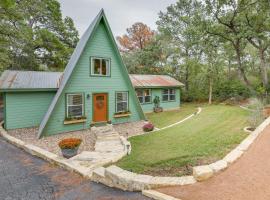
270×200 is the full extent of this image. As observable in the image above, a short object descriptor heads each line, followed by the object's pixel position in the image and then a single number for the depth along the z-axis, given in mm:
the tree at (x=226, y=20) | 16125
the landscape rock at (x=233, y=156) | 5702
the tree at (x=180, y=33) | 27641
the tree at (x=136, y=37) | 33656
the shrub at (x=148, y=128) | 11891
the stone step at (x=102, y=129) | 11446
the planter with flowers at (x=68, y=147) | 7137
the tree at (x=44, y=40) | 21953
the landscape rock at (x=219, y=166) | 5113
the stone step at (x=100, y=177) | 5137
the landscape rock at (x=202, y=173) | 4734
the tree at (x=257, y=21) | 15823
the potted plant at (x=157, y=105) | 19594
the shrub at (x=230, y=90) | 22620
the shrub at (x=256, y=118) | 9945
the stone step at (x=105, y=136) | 10332
